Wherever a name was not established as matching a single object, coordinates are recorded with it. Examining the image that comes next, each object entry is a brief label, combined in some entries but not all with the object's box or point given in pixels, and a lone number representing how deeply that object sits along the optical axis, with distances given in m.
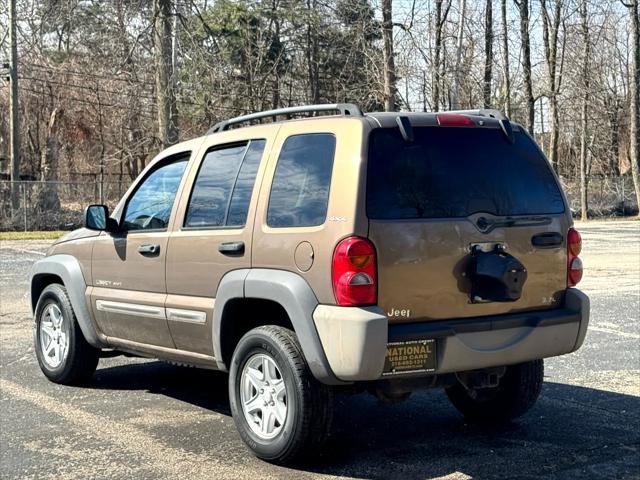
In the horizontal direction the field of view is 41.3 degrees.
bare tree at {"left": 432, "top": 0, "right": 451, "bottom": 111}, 30.75
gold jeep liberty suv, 4.65
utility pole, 31.64
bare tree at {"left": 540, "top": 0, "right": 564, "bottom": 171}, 42.25
